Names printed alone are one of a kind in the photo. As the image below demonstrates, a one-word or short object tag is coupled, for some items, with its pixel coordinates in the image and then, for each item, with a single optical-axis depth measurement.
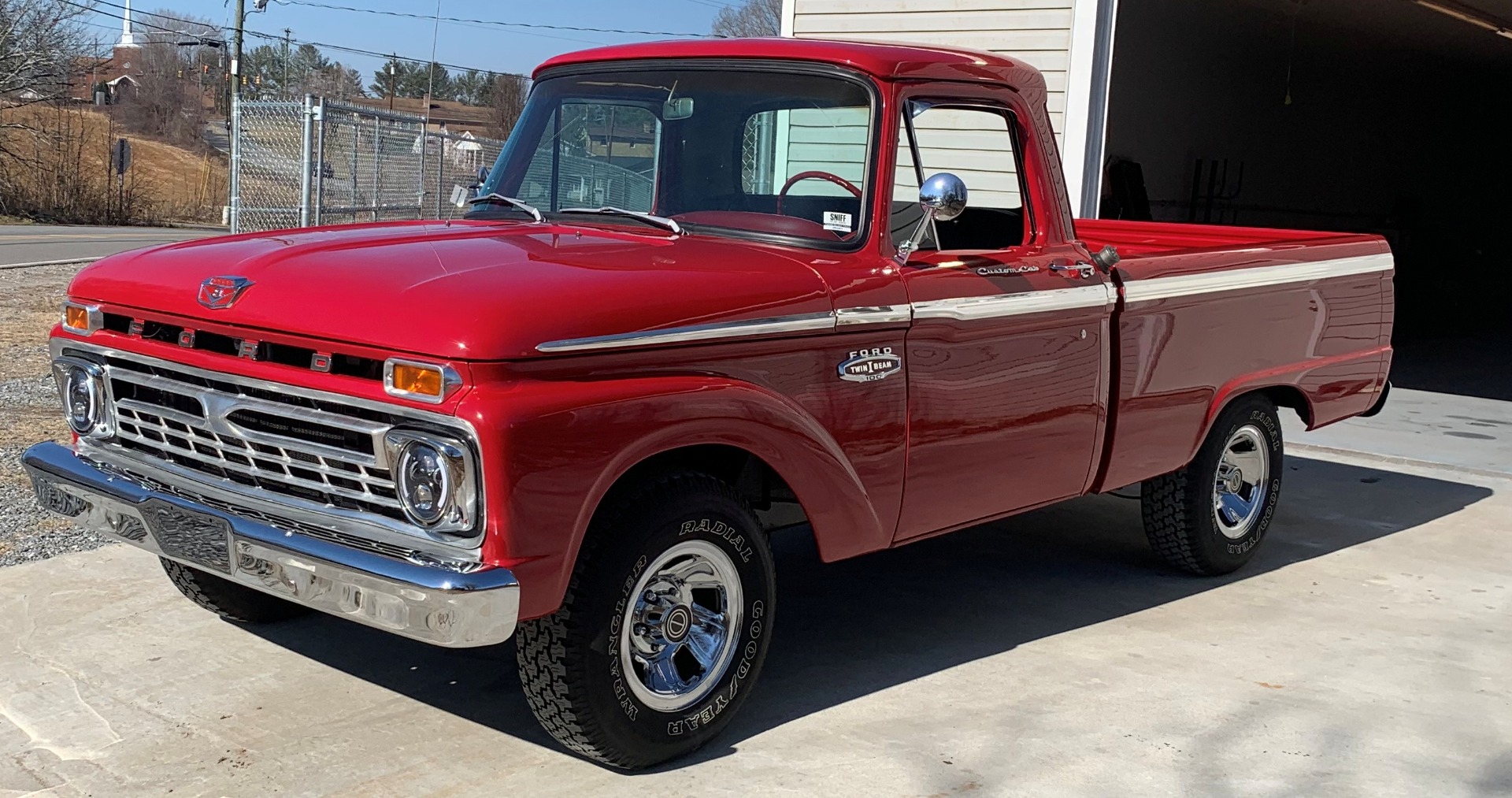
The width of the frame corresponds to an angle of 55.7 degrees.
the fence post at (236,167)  14.20
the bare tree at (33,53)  35.81
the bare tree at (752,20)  52.69
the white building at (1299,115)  10.41
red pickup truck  3.34
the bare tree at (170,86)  70.31
